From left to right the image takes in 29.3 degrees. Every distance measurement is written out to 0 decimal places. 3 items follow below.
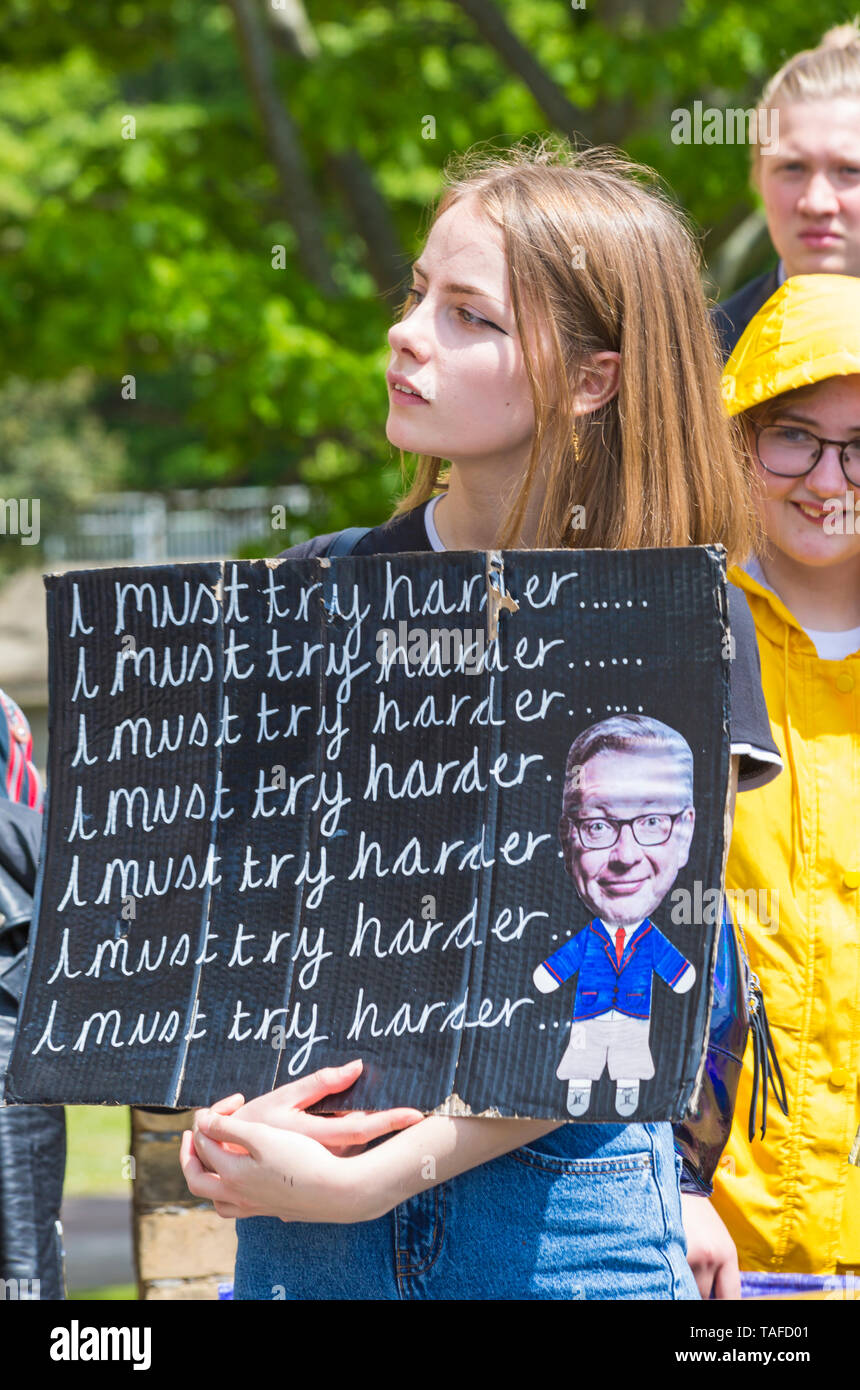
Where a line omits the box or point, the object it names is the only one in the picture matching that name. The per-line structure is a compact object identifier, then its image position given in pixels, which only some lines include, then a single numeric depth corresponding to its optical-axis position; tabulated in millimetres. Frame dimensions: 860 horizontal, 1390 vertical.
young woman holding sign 1537
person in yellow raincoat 2062
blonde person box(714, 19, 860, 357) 3104
